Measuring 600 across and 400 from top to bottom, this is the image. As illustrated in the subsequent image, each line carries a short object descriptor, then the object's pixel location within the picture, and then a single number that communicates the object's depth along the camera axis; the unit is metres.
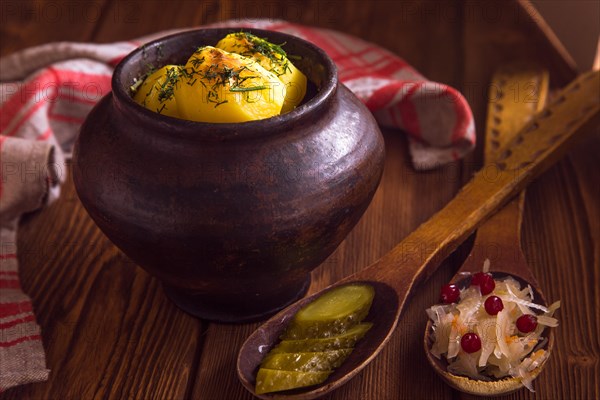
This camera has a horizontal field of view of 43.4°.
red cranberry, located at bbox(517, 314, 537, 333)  1.04
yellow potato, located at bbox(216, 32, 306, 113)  1.03
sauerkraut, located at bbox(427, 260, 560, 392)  1.01
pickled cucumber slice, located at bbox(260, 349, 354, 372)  0.97
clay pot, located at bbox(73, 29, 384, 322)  0.92
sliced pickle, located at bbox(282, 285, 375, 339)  1.04
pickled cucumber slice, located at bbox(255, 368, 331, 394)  0.95
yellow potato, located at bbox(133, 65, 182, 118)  0.99
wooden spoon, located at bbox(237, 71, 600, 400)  1.01
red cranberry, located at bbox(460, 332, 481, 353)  1.00
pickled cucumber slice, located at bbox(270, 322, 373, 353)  1.00
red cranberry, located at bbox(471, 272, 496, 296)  1.10
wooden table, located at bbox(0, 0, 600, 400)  1.05
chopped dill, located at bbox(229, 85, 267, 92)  0.95
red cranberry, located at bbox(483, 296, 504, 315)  1.05
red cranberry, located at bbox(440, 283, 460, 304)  1.10
